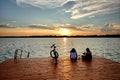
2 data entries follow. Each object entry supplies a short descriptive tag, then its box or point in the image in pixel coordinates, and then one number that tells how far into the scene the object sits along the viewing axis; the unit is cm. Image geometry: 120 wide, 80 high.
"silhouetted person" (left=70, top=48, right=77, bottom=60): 607
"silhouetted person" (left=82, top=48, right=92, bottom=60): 606
